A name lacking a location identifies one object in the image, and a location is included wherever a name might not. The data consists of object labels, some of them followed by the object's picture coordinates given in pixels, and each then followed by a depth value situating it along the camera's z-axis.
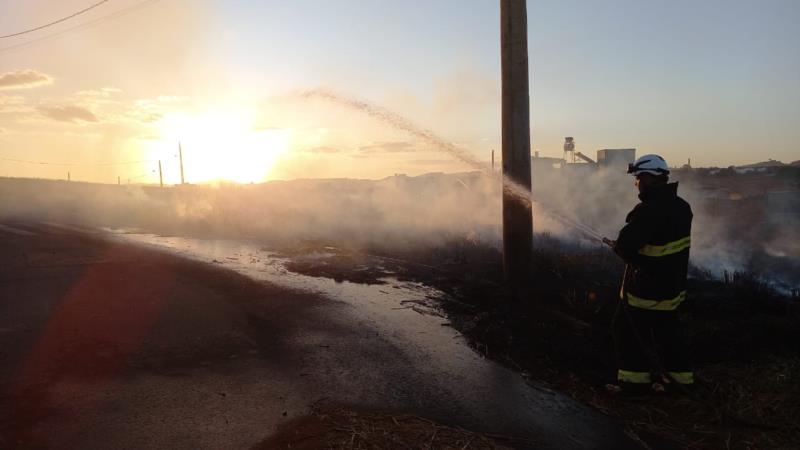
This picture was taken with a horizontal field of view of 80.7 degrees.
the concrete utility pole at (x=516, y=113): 6.59
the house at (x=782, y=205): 18.50
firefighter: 3.79
